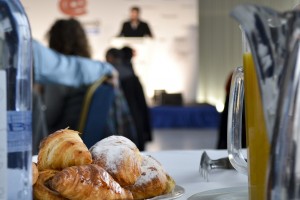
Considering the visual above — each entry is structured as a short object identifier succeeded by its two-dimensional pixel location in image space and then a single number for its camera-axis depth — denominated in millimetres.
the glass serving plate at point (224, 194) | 562
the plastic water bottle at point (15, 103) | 418
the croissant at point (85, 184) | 487
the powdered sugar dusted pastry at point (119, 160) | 537
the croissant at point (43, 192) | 499
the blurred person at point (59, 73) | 2107
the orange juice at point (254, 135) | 434
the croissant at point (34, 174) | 493
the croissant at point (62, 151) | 535
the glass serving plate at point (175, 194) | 553
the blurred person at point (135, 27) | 8812
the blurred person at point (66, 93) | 2326
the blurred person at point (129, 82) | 4129
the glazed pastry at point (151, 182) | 554
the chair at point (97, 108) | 2215
